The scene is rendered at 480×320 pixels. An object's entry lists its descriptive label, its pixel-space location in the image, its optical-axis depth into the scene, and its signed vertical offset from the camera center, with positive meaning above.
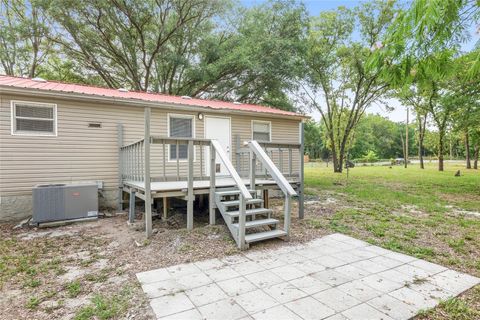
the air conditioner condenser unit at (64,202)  5.14 -0.81
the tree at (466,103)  9.00 +1.87
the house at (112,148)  4.65 +0.31
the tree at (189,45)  11.99 +5.81
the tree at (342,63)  15.43 +6.12
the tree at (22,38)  11.90 +5.91
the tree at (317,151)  47.97 +1.59
